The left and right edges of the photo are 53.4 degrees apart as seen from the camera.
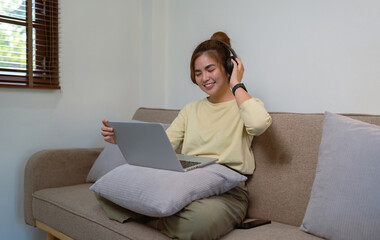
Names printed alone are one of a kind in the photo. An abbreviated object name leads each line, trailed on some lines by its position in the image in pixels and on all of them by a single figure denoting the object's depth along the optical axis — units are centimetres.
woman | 118
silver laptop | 125
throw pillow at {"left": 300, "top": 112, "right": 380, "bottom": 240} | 105
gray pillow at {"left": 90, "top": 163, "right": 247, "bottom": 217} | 116
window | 211
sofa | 130
